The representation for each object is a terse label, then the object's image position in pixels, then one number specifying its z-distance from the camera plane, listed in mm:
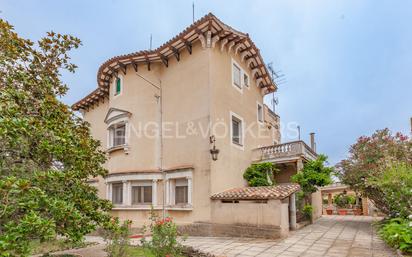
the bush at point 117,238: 6605
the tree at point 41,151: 4223
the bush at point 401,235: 7523
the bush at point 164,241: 6539
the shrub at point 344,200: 28172
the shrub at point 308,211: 15591
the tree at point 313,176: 13688
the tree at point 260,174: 14461
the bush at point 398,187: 9461
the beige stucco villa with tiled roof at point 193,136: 12055
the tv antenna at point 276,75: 21150
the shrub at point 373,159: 12945
